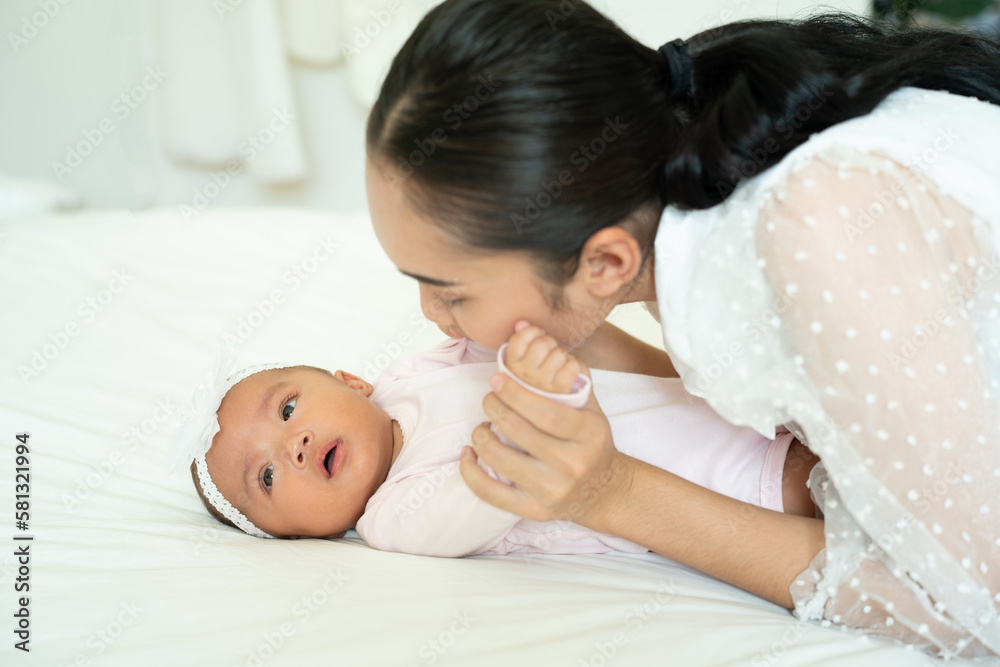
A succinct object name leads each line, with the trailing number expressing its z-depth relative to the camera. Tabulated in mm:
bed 850
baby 1136
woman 827
